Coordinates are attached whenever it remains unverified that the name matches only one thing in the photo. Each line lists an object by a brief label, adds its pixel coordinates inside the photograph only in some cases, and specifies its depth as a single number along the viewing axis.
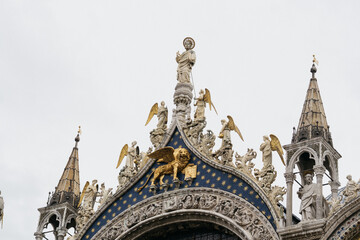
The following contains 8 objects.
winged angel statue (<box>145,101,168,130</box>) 30.19
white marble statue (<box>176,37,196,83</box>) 30.92
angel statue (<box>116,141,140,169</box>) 29.95
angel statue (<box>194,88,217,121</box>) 29.34
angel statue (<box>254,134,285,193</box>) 26.64
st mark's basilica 25.42
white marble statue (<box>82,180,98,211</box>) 29.72
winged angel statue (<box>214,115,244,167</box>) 27.84
